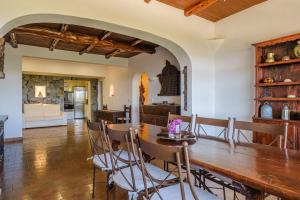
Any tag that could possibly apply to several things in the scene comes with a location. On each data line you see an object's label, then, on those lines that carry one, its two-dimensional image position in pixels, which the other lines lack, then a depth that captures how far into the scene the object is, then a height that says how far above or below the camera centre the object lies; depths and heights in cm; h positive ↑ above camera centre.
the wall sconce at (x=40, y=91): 1018 +44
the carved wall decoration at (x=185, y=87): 441 +27
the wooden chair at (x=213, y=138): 188 -41
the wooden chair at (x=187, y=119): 271 -28
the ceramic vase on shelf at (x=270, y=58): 348 +72
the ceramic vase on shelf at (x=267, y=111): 344 -20
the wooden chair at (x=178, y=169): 106 -40
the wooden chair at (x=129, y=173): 160 -69
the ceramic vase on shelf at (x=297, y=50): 318 +78
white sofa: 789 -66
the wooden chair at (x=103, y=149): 205 -60
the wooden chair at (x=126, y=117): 775 -69
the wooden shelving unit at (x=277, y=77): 332 +39
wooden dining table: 97 -41
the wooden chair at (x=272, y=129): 180 -29
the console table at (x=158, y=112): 510 -36
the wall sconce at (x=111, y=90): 929 +42
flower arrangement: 205 -26
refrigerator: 1230 -9
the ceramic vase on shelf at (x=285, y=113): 319 -22
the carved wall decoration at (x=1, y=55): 253 +58
